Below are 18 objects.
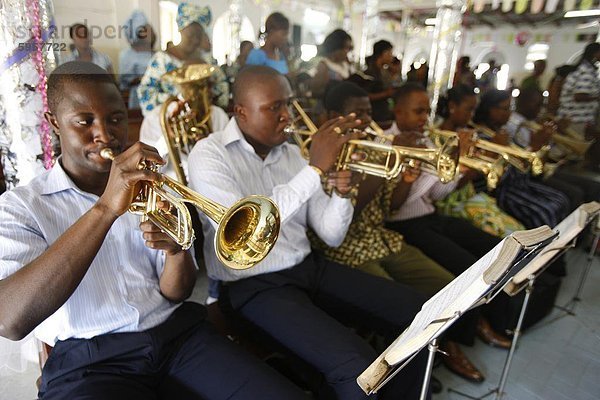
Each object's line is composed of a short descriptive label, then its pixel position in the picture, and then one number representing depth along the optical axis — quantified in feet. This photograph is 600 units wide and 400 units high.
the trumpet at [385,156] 5.94
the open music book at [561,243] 5.57
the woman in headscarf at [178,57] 8.45
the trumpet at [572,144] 14.12
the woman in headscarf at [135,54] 6.42
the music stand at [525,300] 5.76
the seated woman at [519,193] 10.50
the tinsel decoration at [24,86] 4.81
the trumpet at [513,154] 8.35
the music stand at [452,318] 3.14
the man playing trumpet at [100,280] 3.34
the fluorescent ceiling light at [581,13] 16.10
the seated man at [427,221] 8.11
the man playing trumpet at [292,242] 5.12
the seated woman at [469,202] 9.31
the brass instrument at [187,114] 7.61
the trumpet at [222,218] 3.58
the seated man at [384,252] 7.08
